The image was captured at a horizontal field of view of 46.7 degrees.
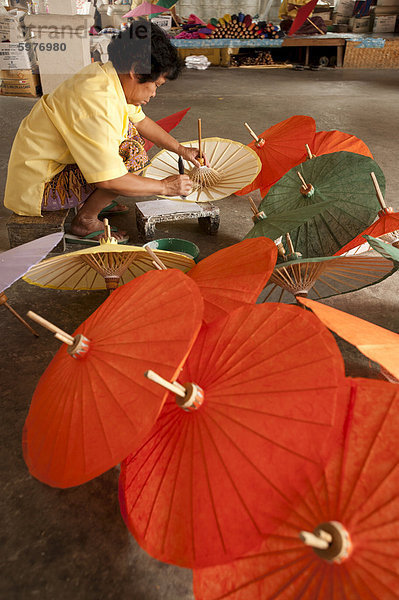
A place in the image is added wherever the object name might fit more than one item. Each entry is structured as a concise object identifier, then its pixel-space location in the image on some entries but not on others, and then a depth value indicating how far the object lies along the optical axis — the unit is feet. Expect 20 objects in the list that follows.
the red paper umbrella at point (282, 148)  7.54
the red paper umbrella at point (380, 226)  5.15
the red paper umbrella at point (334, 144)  7.22
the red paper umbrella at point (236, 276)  4.11
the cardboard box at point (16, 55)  17.98
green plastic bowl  7.37
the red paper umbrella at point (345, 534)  2.32
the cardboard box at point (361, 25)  30.68
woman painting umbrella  6.46
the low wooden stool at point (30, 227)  7.47
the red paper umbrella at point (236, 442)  2.64
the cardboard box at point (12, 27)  17.75
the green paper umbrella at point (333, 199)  5.41
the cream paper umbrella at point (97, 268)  5.12
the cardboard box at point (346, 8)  32.89
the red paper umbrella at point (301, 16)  23.95
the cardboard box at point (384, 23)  29.73
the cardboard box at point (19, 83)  18.76
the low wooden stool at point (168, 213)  8.13
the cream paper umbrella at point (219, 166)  7.27
